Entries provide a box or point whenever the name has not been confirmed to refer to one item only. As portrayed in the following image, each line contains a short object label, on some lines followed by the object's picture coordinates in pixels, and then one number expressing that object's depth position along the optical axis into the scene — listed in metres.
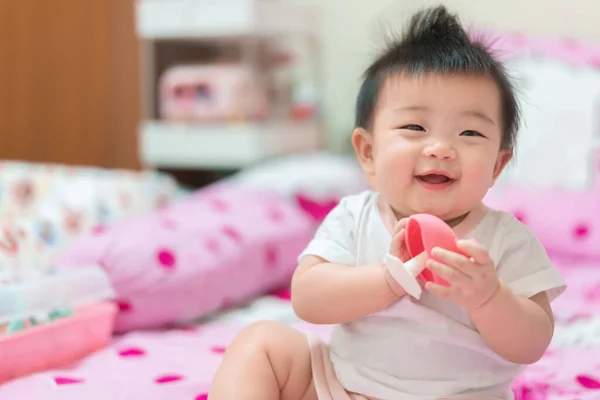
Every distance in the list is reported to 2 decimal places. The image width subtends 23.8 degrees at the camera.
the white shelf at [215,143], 2.51
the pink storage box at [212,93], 2.55
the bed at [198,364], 1.27
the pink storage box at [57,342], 1.33
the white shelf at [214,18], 2.49
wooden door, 2.39
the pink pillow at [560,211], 1.82
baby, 1.12
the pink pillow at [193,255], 1.52
